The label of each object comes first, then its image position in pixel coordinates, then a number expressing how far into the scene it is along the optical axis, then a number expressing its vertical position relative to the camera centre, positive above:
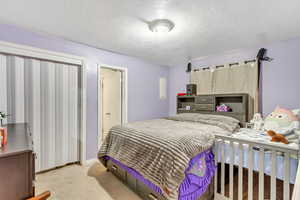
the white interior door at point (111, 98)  3.53 +0.00
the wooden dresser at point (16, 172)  0.85 -0.44
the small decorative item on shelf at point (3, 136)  1.05 -0.27
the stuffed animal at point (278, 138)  1.56 -0.43
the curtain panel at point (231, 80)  2.84 +0.39
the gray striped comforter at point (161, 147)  1.41 -0.56
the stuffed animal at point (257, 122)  2.41 -0.40
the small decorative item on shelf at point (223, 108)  3.05 -0.20
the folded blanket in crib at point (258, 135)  1.72 -0.50
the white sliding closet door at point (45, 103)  2.18 -0.08
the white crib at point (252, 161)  1.27 -0.61
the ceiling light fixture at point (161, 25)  1.93 +0.97
